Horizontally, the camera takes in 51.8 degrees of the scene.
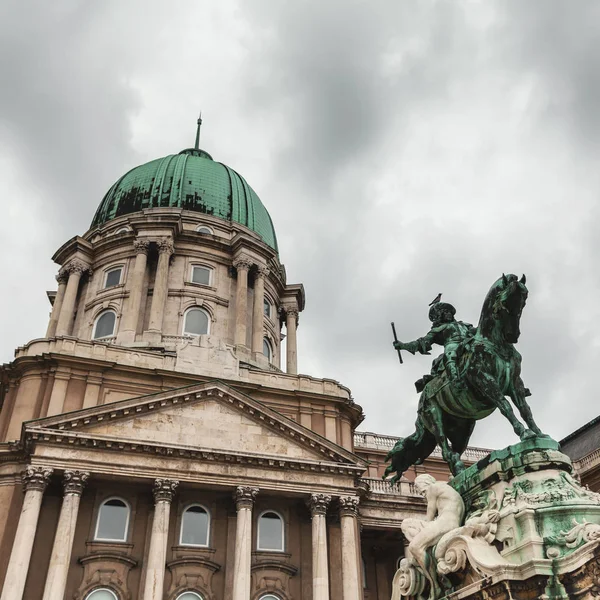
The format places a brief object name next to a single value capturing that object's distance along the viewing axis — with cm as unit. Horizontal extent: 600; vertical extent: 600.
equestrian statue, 692
